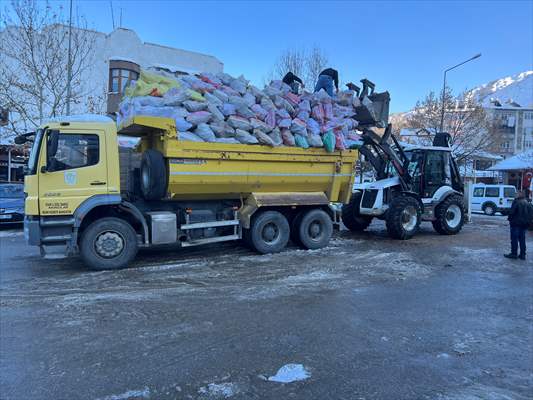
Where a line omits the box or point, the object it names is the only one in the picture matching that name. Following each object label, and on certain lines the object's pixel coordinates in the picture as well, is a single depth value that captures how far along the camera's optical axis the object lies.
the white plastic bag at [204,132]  8.62
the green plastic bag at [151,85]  8.54
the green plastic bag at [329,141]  10.27
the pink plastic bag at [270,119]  9.47
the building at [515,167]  37.47
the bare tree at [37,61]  17.82
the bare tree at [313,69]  25.48
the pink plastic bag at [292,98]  10.02
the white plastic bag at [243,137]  9.08
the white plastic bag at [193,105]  8.65
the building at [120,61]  26.12
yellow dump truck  7.68
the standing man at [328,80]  11.07
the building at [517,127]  83.81
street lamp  22.77
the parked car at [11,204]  14.16
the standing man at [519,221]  9.85
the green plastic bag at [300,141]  9.91
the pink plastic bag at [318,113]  10.30
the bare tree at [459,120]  29.94
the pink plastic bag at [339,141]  10.53
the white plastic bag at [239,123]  9.06
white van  25.91
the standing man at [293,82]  10.44
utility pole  17.32
